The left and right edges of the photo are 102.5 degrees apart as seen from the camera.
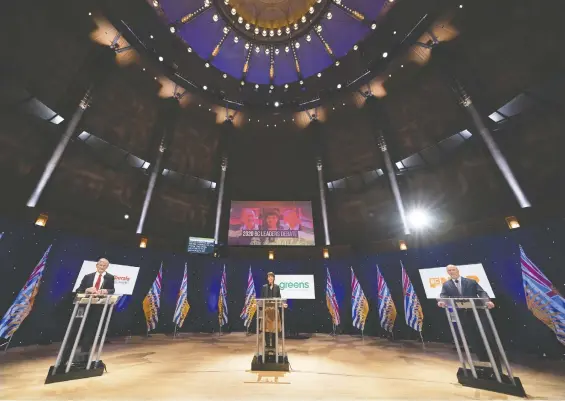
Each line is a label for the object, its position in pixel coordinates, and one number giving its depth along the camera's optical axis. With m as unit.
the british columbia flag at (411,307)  8.15
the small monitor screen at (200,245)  11.93
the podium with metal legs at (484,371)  3.28
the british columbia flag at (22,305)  6.03
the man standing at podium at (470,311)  3.74
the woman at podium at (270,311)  4.93
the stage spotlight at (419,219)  11.18
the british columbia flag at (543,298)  5.08
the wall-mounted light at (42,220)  8.13
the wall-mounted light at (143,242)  10.72
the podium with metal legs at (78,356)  3.67
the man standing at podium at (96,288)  4.18
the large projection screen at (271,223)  13.02
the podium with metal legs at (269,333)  4.56
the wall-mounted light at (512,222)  7.57
